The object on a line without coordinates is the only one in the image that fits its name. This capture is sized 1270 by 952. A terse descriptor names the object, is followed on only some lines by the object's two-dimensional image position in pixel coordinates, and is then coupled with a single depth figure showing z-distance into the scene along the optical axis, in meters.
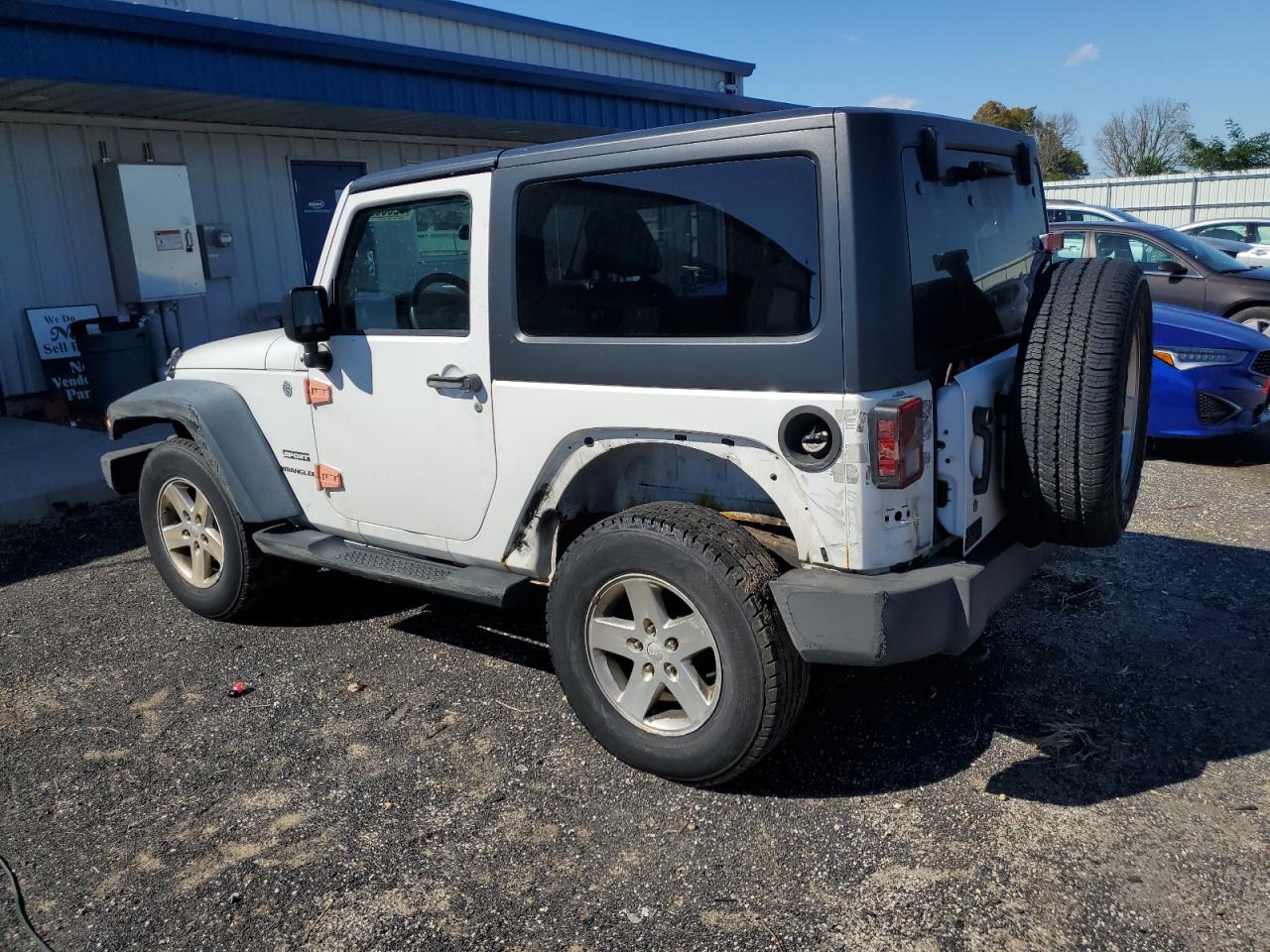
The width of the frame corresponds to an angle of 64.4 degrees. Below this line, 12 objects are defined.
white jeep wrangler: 2.89
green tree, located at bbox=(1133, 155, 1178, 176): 38.84
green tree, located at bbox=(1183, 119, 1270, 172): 33.50
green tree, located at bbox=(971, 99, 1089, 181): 46.75
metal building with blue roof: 7.67
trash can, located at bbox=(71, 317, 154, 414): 8.98
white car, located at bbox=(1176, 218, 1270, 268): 16.56
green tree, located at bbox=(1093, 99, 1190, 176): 46.97
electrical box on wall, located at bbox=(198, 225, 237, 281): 10.13
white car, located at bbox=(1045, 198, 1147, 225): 12.10
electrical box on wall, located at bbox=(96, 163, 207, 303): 9.25
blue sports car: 6.97
